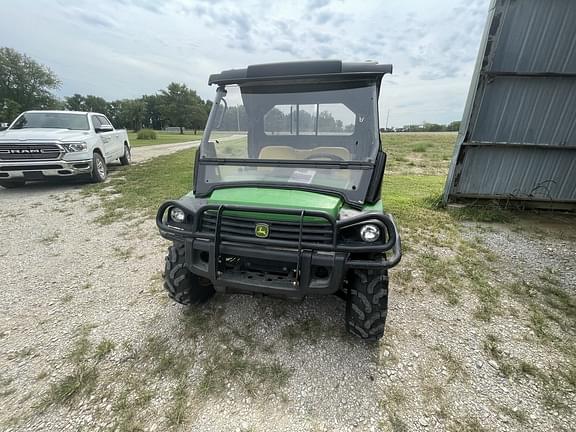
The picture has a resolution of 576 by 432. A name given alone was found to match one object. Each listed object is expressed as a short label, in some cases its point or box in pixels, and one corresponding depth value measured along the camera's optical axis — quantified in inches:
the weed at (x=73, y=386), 73.5
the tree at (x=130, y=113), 2549.2
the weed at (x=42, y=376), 79.5
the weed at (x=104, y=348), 86.9
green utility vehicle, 76.9
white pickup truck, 248.4
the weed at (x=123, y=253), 149.1
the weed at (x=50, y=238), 166.6
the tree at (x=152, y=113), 2967.5
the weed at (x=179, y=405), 68.4
